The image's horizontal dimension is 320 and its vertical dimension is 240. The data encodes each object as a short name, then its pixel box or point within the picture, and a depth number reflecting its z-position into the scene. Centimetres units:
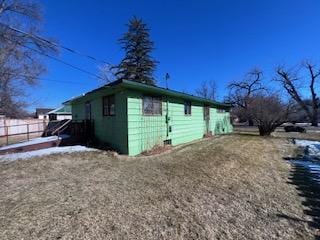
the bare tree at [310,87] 3903
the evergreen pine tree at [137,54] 3268
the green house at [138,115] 840
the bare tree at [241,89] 3925
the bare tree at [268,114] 1731
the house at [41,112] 4952
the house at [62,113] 3068
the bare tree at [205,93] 4841
